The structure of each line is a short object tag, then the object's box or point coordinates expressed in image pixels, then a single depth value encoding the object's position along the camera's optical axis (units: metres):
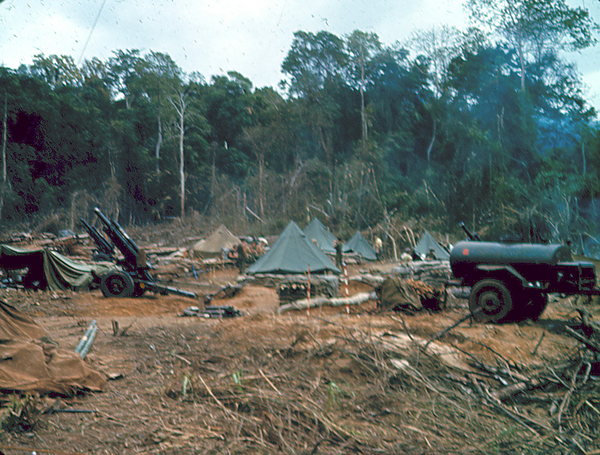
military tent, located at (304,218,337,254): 26.06
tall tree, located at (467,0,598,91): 32.56
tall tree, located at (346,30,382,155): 42.03
